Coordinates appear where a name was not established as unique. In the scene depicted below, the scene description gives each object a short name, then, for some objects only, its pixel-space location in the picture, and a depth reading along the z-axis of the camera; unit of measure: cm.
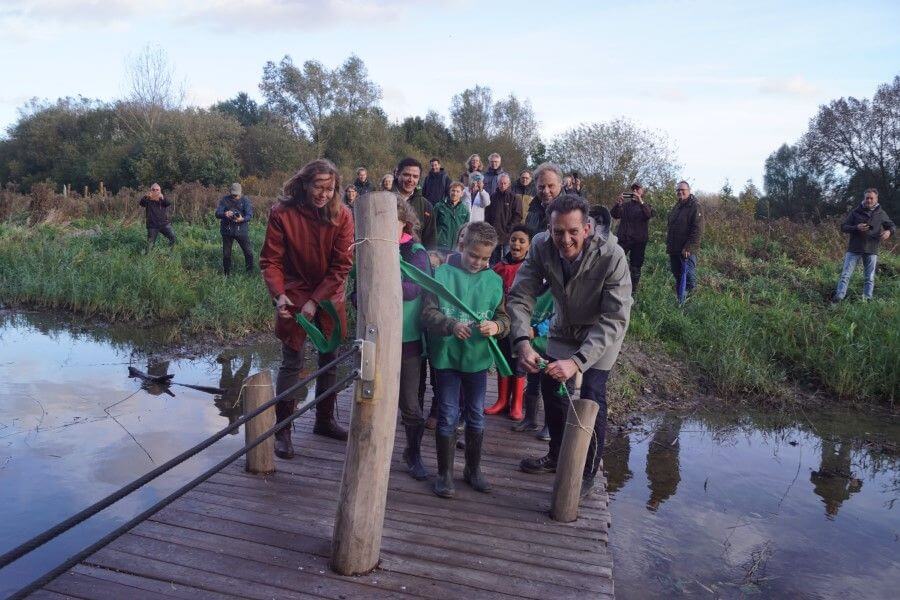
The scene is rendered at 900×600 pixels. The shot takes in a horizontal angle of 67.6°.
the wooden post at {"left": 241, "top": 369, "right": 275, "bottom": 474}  396
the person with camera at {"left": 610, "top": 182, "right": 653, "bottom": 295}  1069
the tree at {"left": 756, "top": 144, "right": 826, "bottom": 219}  2844
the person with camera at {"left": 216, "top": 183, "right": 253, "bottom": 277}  1229
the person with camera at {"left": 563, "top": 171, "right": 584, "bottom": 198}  1039
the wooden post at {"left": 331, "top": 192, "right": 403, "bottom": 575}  293
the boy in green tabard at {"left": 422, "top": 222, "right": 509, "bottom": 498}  383
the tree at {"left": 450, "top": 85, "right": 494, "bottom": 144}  3816
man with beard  589
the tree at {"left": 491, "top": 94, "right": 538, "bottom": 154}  3812
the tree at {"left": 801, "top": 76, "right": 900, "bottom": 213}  2550
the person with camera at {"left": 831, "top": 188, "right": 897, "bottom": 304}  1085
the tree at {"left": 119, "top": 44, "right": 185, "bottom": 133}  3244
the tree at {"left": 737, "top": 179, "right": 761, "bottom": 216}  2052
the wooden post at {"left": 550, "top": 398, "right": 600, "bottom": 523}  364
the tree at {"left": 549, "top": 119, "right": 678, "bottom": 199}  2050
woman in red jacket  412
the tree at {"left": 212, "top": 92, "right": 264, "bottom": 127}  4559
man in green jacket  741
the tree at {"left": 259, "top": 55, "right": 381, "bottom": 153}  3591
